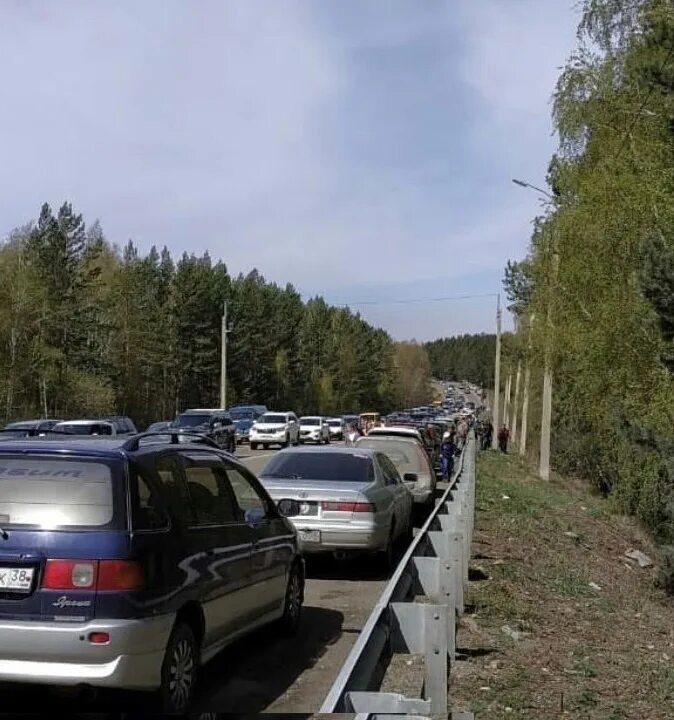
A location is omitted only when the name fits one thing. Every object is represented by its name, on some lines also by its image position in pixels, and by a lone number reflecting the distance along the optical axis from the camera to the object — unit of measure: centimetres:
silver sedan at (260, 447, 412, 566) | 1155
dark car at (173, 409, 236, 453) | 3706
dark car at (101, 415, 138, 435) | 2492
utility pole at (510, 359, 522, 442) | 6834
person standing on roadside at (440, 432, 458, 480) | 3102
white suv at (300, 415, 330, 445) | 5441
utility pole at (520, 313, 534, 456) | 5741
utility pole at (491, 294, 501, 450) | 5725
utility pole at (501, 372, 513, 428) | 8446
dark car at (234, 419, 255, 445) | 5275
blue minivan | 543
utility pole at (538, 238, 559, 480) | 2772
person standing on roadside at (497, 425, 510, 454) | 5770
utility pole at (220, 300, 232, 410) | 5528
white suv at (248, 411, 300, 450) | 4753
